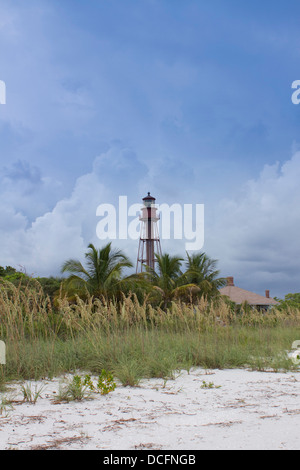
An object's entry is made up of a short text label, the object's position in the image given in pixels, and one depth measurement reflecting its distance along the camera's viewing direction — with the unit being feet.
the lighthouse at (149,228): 156.56
